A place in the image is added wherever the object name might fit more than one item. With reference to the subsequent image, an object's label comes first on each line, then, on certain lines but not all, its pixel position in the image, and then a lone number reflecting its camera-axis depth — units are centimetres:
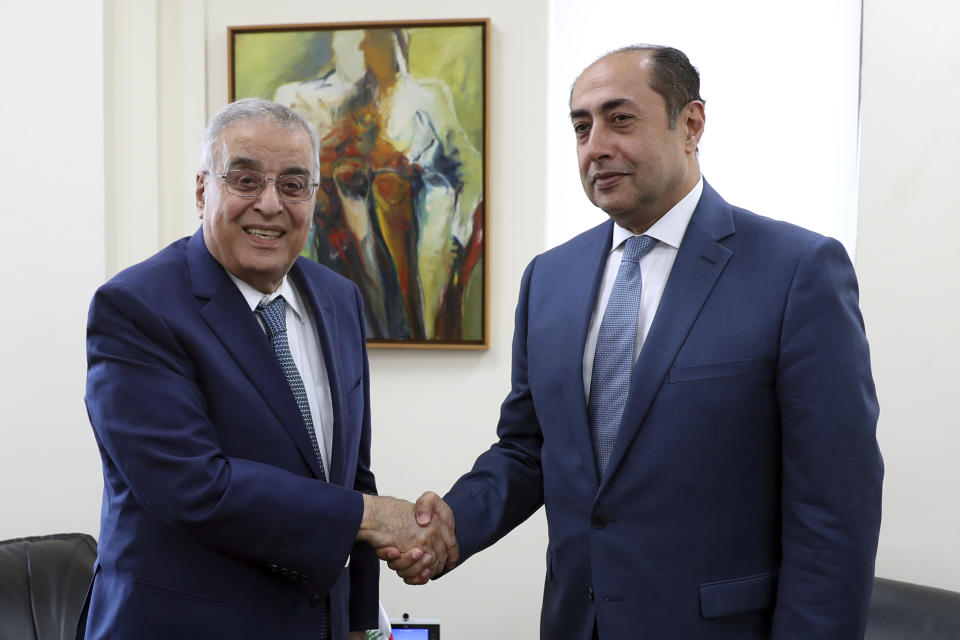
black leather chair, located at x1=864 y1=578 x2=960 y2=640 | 260
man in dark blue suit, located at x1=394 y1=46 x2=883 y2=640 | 162
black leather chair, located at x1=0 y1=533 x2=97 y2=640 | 287
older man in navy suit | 166
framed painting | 339
